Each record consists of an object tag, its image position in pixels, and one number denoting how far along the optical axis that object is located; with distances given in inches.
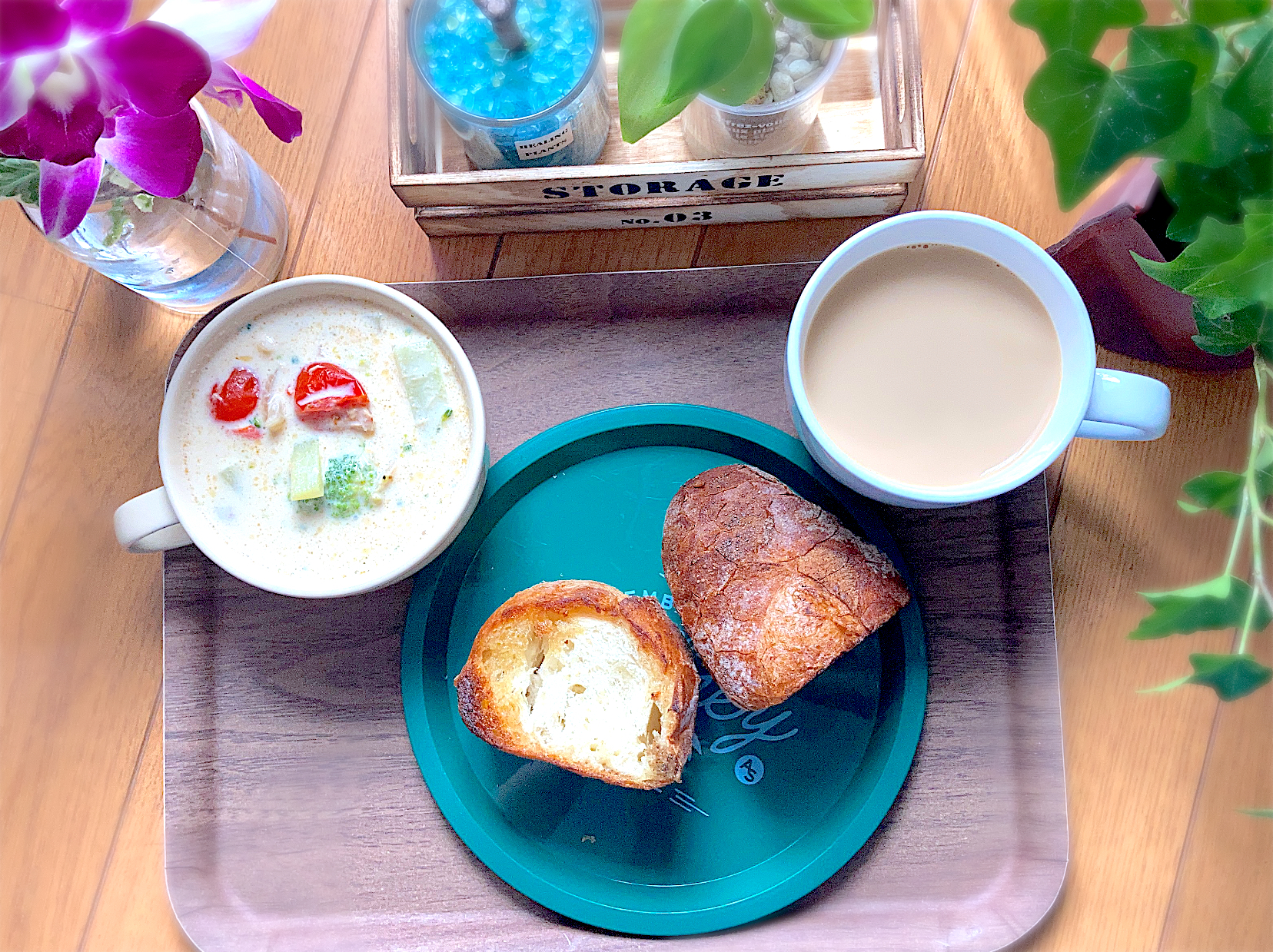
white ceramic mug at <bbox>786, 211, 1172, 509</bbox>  33.2
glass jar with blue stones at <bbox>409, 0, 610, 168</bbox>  35.6
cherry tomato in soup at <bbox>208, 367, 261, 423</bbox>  36.3
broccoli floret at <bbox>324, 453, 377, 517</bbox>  35.9
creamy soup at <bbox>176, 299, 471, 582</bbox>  36.0
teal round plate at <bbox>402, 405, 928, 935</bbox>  39.1
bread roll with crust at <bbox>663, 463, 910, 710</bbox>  36.3
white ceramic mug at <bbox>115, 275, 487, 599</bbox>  35.4
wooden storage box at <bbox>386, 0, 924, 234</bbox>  35.9
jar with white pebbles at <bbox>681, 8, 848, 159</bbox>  34.5
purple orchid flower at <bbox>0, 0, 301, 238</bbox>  24.8
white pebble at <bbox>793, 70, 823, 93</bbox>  34.6
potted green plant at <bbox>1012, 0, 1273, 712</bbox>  27.4
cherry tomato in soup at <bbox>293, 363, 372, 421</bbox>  35.9
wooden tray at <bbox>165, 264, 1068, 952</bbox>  39.7
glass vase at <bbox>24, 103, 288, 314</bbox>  34.9
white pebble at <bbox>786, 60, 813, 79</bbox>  34.6
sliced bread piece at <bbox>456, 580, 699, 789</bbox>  37.2
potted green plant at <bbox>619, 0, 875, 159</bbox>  29.3
